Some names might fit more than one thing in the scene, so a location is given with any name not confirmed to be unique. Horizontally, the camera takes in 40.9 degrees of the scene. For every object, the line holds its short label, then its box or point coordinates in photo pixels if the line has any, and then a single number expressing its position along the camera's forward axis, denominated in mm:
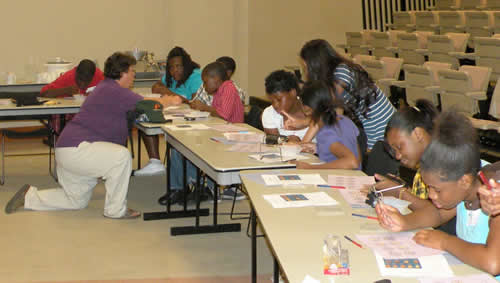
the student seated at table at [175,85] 6859
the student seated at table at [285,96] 5008
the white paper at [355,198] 3088
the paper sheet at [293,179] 3510
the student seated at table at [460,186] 2221
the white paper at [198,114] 5958
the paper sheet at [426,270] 2217
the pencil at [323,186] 3441
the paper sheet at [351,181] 3427
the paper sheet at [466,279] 2143
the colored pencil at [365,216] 2895
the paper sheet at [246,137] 4771
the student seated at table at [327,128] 3912
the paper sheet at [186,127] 5397
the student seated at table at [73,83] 6902
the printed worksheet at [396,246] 2404
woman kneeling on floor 5320
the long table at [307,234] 2243
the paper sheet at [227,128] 5305
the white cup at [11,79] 8109
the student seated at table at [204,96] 6339
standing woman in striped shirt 4660
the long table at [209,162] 3928
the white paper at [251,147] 4426
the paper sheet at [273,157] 4066
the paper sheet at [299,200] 3109
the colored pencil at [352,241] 2531
